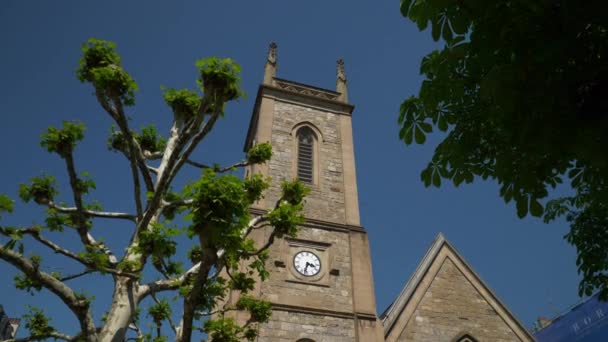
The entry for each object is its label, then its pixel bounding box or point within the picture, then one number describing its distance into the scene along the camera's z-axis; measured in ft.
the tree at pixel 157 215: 22.25
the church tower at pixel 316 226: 47.93
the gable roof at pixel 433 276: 49.65
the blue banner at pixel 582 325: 78.59
